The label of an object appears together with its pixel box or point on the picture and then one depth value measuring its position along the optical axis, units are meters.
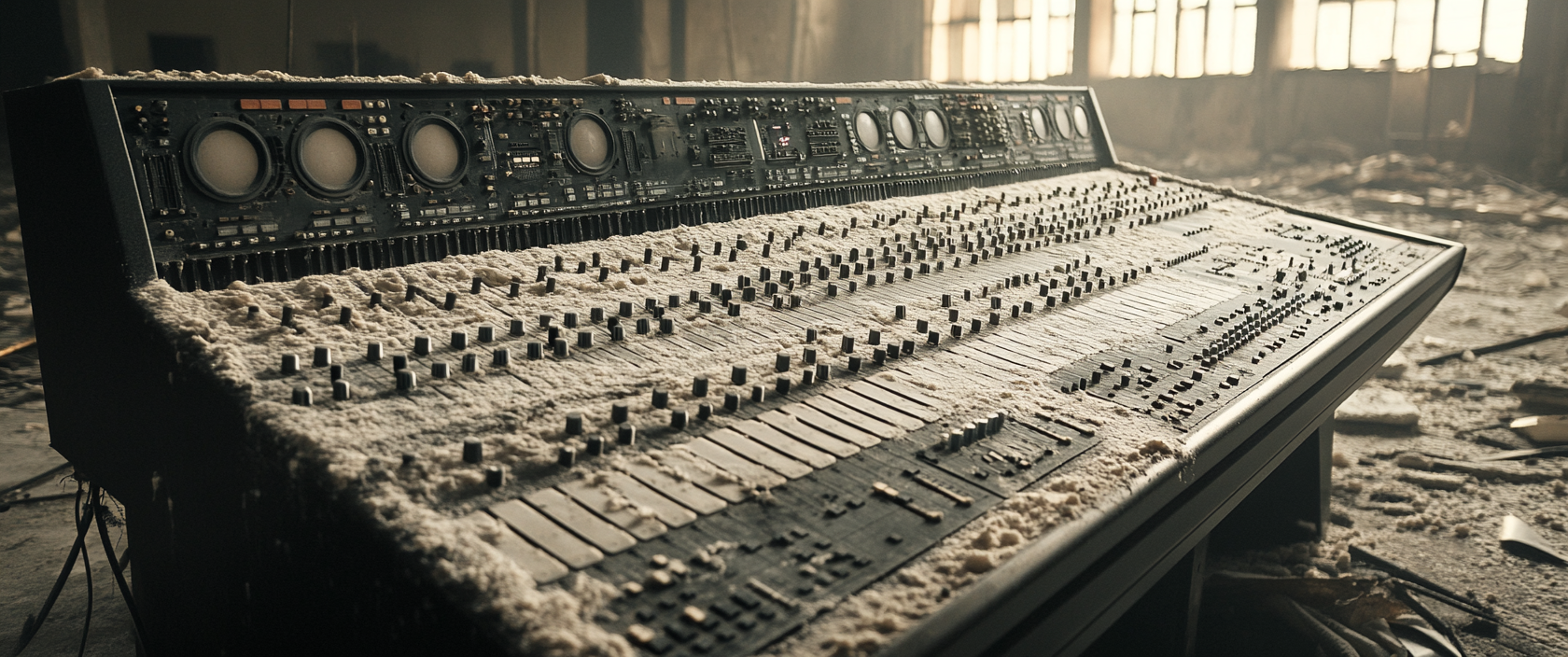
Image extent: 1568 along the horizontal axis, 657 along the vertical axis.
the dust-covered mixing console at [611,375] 0.81
